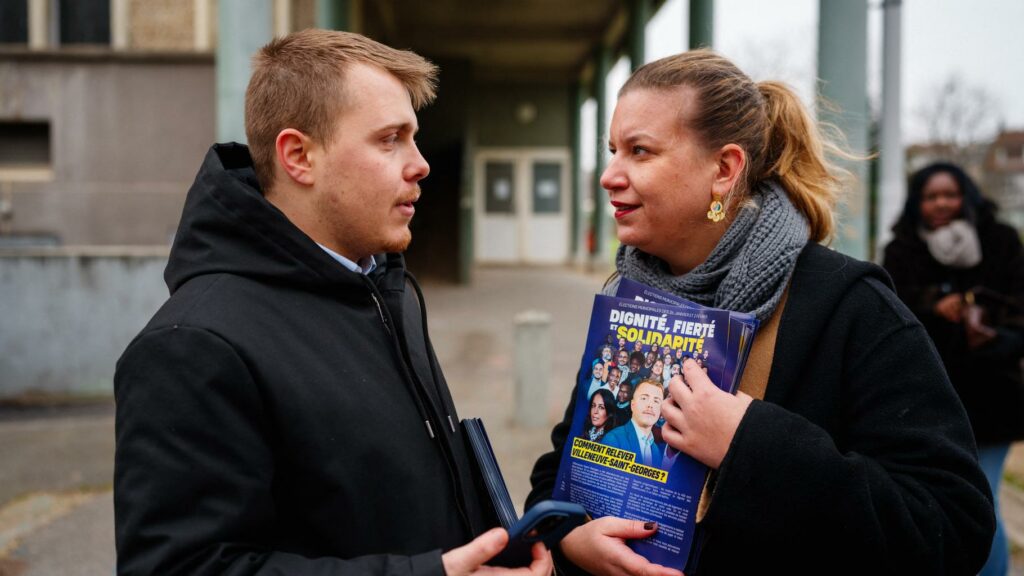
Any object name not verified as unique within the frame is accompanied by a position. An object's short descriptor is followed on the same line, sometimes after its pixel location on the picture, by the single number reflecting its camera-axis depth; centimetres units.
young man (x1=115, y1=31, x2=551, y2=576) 127
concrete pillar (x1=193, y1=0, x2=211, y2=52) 858
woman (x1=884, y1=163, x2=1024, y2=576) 324
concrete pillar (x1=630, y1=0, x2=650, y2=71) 1474
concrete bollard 611
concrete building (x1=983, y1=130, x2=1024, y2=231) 3205
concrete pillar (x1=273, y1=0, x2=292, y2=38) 863
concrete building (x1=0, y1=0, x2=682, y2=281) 861
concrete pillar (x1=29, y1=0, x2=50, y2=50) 902
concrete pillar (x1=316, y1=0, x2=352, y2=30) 830
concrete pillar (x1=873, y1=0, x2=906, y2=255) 547
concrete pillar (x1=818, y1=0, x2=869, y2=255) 427
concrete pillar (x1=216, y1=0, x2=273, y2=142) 482
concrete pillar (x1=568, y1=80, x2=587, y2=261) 2281
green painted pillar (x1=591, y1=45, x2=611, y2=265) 1881
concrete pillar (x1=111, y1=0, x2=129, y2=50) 864
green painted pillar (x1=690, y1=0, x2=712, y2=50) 706
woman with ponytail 147
